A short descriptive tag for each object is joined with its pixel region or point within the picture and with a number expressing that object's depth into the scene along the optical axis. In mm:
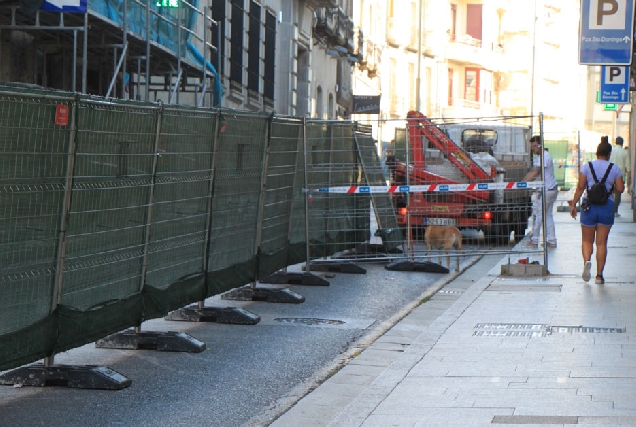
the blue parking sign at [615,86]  25250
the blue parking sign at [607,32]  16266
